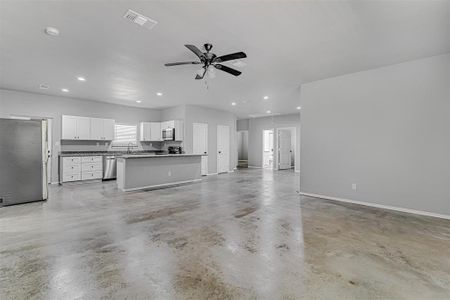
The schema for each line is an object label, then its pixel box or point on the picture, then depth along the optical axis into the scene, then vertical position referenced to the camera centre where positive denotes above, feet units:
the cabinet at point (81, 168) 21.94 -1.92
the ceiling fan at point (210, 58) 9.77 +4.41
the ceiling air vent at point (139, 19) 8.35 +5.25
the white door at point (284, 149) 35.27 -0.01
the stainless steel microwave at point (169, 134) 26.78 +1.91
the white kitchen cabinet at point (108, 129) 24.89 +2.37
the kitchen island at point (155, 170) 18.81 -2.01
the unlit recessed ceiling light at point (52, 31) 9.39 +5.25
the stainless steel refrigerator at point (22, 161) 14.10 -0.73
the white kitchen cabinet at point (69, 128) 22.31 +2.29
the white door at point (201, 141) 27.78 +1.10
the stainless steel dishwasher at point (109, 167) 24.36 -1.96
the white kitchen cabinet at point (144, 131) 27.99 +2.38
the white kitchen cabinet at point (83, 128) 23.12 +2.33
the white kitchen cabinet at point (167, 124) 26.99 +3.18
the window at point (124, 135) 26.63 +1.86
